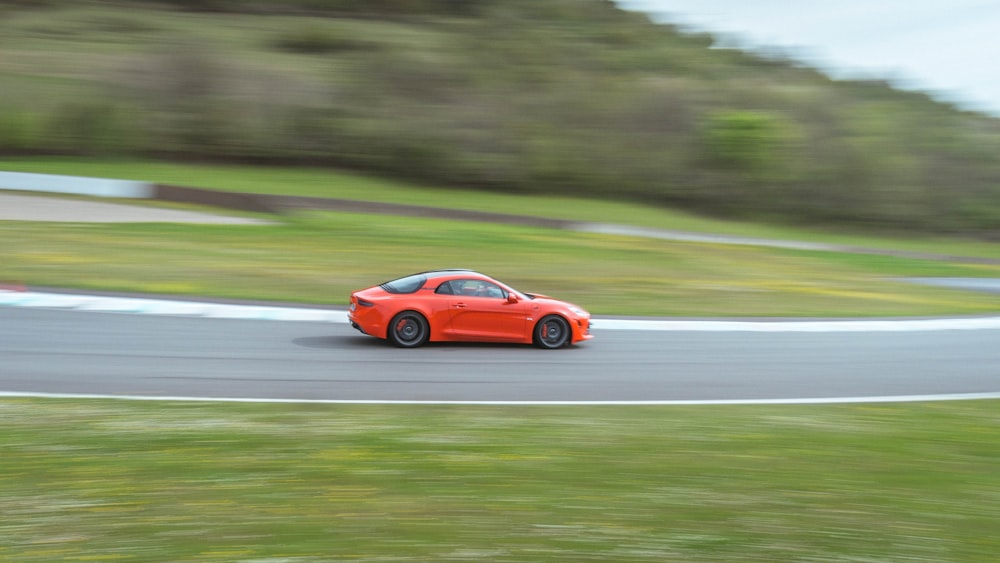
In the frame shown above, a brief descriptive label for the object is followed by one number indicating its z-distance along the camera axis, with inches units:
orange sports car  457.7
